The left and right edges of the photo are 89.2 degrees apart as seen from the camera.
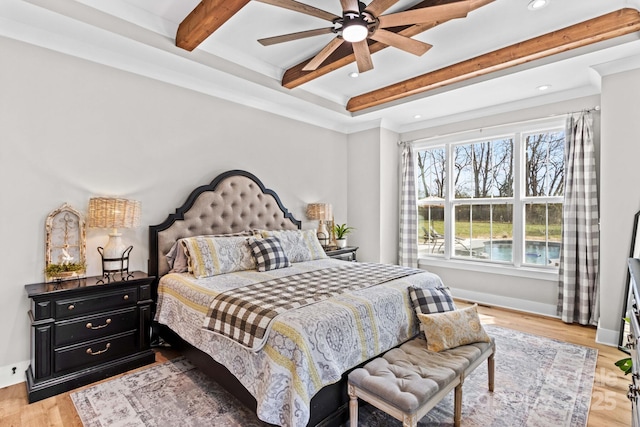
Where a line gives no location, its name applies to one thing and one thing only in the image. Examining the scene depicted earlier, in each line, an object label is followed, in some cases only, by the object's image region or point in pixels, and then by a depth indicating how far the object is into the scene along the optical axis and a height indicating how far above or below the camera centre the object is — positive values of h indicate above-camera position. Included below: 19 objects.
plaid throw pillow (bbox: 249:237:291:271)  3.14 -0.43
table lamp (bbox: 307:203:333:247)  4.61 -0.06
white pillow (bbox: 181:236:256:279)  2.87 -0.41
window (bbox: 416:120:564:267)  4.11 +0.21
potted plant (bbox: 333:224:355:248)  4.84 -0.36
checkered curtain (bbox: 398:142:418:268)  5.16 -0.09
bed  1.70 -0.63
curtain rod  3.67 +1.13
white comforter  1.66 -0.78
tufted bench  1.58 -0.90
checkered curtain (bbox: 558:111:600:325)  3.60 -0.23
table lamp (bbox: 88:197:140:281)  2.69 -0.08
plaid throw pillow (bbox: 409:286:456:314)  2.40 -0.68
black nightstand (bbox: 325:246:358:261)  4.32 -0.59
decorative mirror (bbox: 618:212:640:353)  3.00 -0.44
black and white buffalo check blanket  1.86 -0.58
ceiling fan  2.06 +1.28
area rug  2.03 -1.31
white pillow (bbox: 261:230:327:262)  3.57 -0.39
